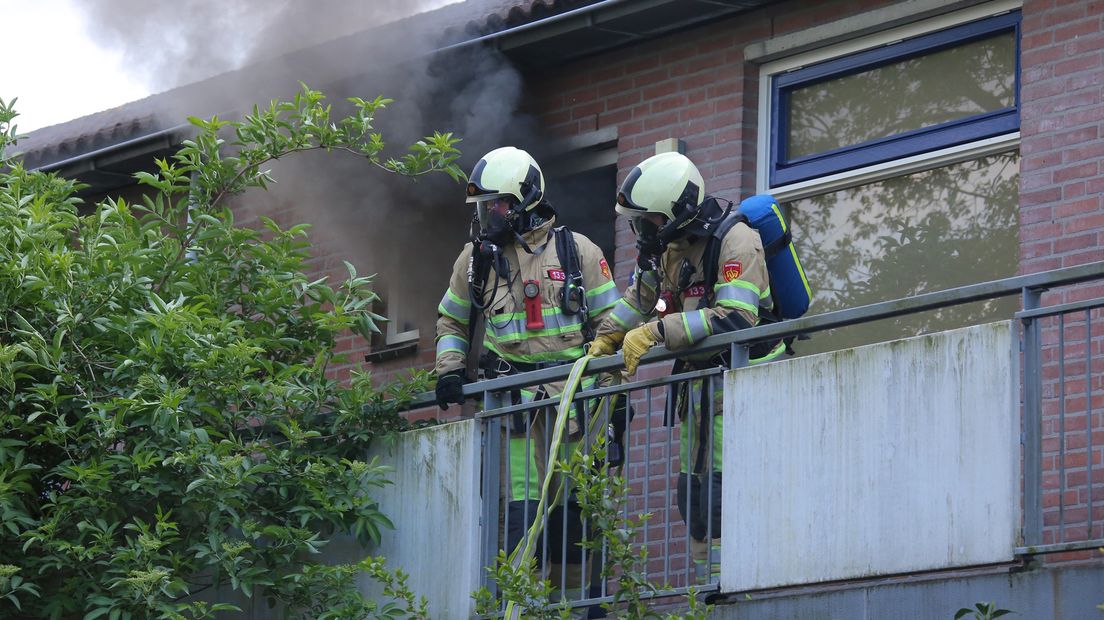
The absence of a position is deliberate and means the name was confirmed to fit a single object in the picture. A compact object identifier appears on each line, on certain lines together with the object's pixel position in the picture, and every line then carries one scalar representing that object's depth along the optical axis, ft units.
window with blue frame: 53.67
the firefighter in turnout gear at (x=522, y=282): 51.29
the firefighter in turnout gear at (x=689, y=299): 45.23
